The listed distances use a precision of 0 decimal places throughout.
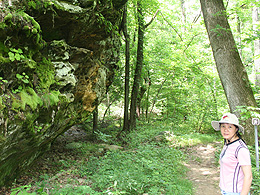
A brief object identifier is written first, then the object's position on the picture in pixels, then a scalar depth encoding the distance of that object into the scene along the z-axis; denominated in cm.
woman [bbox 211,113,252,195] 225
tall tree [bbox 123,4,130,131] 1110
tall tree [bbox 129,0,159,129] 1205
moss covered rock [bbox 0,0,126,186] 355
